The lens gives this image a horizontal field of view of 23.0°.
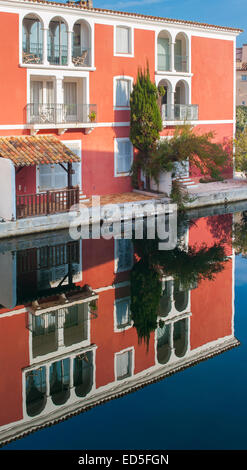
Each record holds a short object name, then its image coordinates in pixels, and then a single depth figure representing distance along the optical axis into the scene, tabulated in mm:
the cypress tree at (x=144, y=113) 26938
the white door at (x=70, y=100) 26219
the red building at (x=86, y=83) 23531
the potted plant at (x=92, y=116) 26062
